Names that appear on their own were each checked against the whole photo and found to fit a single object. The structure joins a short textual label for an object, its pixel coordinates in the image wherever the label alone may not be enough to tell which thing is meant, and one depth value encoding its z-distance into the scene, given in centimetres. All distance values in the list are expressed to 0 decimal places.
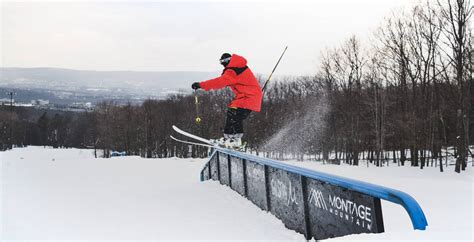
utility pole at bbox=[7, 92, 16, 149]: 8079
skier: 721
